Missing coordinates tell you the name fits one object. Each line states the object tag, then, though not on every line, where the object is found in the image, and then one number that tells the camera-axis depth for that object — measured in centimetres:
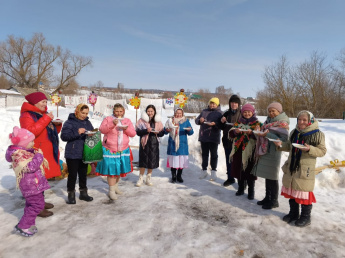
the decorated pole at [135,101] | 1295
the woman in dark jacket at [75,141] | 377
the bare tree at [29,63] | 4521
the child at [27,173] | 286
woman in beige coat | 317
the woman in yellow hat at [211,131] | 536
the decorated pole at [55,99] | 1697
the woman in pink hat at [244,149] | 428
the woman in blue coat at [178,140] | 525
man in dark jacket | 511
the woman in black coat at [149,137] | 490
